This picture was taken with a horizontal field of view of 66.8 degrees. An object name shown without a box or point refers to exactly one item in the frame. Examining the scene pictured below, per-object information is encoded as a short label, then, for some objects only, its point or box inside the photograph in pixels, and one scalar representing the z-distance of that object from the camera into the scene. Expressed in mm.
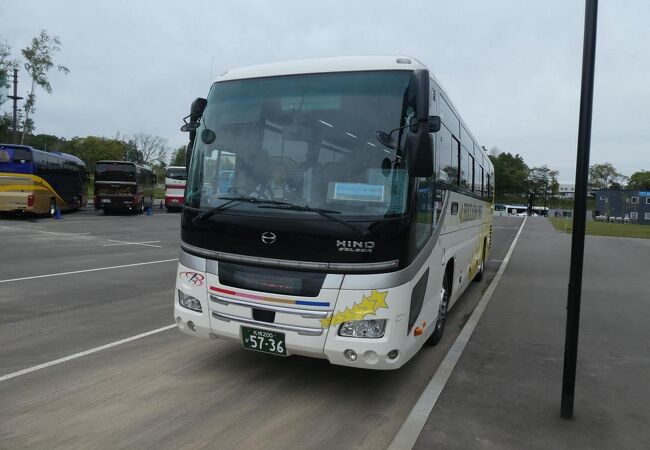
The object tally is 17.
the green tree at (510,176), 138375
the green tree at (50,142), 80750
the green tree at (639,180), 133000
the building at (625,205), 96938
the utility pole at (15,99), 34031
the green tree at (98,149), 75750
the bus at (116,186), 30656
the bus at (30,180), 23562
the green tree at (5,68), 37031
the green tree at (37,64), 37719
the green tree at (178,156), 84450
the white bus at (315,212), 4031
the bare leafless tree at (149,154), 86875
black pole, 3846
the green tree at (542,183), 141625
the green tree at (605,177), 148250
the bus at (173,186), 37875
